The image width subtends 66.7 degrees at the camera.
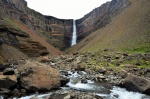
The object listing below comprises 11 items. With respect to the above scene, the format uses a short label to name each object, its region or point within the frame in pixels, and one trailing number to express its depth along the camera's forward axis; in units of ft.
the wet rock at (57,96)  27.76
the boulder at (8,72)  39.98
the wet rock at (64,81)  40.83
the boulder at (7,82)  35.15
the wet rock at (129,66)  58.36
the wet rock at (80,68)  60.01
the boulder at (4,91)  33.59
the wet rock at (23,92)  34.02
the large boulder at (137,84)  35.26
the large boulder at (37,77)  35.38
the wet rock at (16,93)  33.33
